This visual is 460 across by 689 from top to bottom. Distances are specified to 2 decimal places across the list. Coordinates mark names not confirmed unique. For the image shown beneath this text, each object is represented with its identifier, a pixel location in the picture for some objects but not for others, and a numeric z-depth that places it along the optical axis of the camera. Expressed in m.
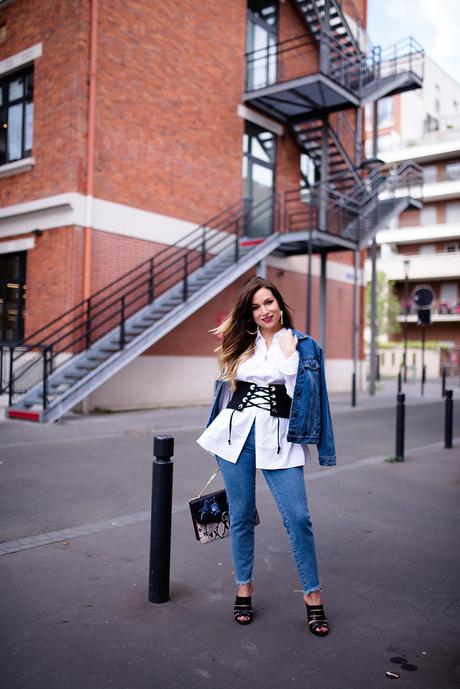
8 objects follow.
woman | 3.28
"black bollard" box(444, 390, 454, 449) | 9.41
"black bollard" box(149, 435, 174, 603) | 3.55
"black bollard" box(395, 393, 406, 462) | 8.08
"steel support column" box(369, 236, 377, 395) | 19.46
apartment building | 48.25
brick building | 13.37
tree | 47.84
